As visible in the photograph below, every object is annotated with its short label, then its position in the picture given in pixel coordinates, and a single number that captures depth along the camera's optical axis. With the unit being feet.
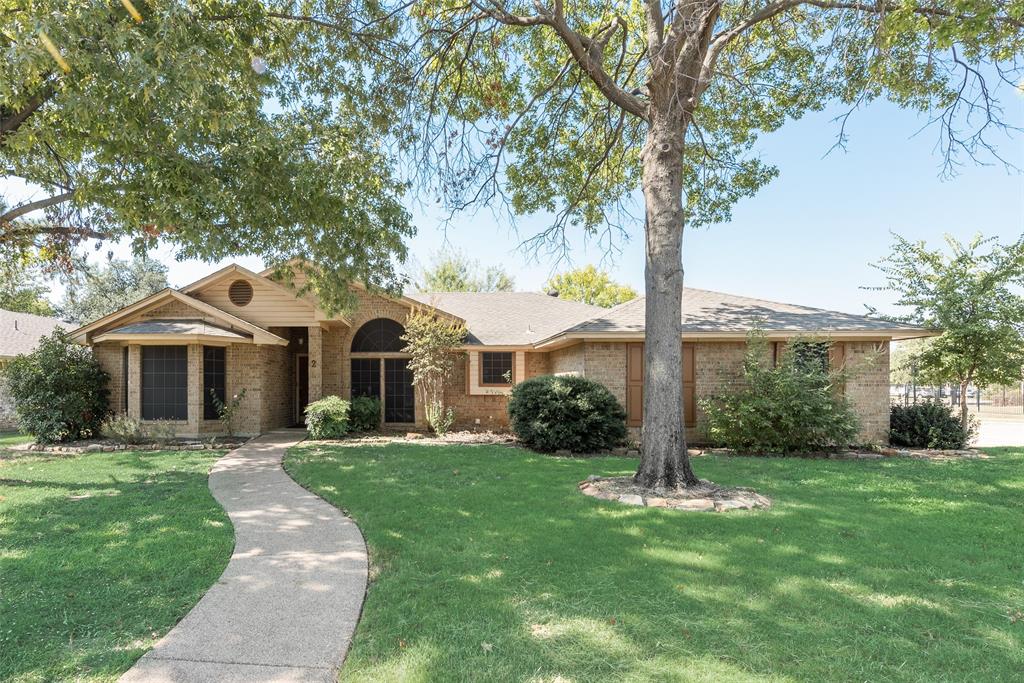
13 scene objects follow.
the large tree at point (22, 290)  49.65
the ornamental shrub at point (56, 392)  42.19
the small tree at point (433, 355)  48.14
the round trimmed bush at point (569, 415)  37.58
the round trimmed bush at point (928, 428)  41.86
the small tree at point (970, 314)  42.04
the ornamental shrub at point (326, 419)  44.68
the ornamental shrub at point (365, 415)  48.19
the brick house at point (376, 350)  41.65
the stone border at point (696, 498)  22.15
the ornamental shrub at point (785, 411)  35.58
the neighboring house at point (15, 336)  58.70
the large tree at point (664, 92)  25.35
